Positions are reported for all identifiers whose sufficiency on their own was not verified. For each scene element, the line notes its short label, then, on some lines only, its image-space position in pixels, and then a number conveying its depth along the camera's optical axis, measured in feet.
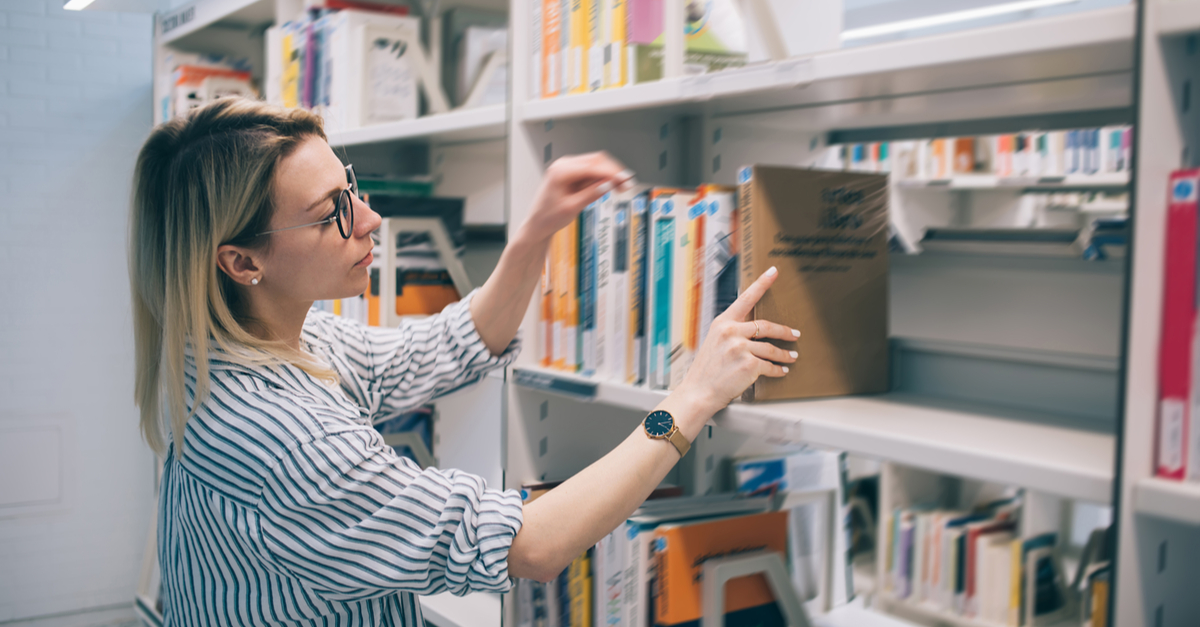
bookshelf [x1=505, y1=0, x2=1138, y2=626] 2.93
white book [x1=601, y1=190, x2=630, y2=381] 4.36
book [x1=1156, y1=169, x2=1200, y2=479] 2.45
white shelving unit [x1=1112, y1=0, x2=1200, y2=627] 2.43
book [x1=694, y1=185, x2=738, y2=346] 3.87
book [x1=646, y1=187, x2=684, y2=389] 4.06
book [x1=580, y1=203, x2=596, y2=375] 4.57
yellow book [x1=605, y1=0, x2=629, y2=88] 4.36
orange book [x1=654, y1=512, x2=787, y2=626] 4.09
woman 3.40
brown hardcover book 3.62
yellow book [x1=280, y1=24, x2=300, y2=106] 7.68
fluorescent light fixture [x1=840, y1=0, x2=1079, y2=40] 4.97
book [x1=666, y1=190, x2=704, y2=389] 3.96
